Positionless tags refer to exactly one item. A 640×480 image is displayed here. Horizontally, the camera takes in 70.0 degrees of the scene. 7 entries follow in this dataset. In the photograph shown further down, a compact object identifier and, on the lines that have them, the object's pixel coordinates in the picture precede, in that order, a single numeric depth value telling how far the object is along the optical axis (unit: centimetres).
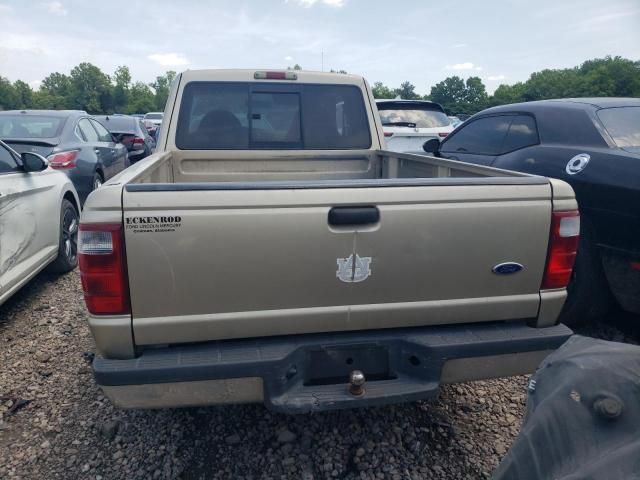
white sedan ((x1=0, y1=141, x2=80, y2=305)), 368
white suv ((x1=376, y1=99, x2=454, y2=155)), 858
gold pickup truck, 189
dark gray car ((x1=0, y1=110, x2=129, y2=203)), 595
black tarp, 108
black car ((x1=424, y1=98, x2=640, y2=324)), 311
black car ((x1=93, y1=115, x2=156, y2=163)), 1110
